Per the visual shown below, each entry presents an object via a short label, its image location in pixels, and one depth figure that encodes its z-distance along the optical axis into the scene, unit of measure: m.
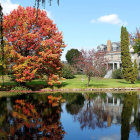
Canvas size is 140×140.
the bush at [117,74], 47.36
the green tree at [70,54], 80.09
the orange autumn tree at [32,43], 24.35
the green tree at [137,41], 36.09
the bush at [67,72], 48.59
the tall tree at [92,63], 27.72
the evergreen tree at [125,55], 37.00
